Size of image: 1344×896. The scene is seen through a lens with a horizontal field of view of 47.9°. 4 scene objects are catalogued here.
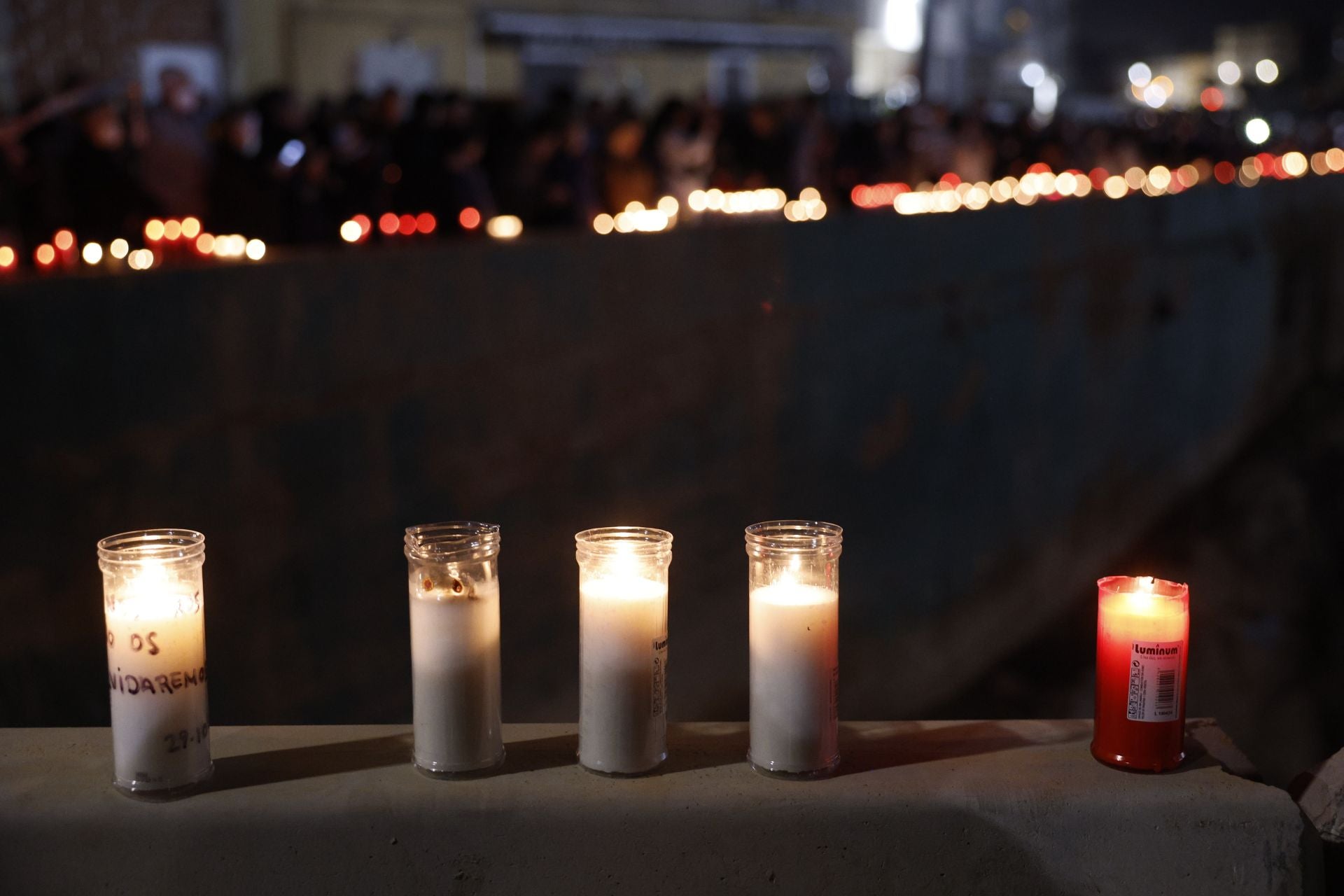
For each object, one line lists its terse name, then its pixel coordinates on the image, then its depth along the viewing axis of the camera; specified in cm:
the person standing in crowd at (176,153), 884
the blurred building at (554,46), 1911
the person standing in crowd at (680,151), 1162
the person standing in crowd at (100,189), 780
